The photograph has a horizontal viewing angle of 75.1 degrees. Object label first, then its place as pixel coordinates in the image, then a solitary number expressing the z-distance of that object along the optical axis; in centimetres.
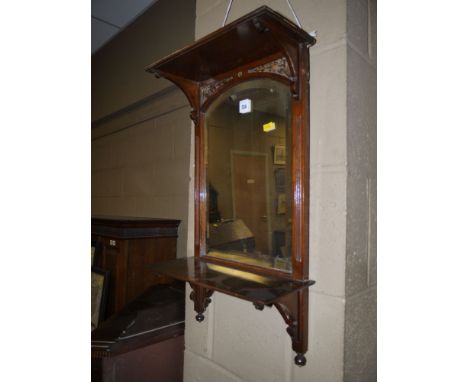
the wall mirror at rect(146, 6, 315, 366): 95
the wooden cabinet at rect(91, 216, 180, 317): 214
